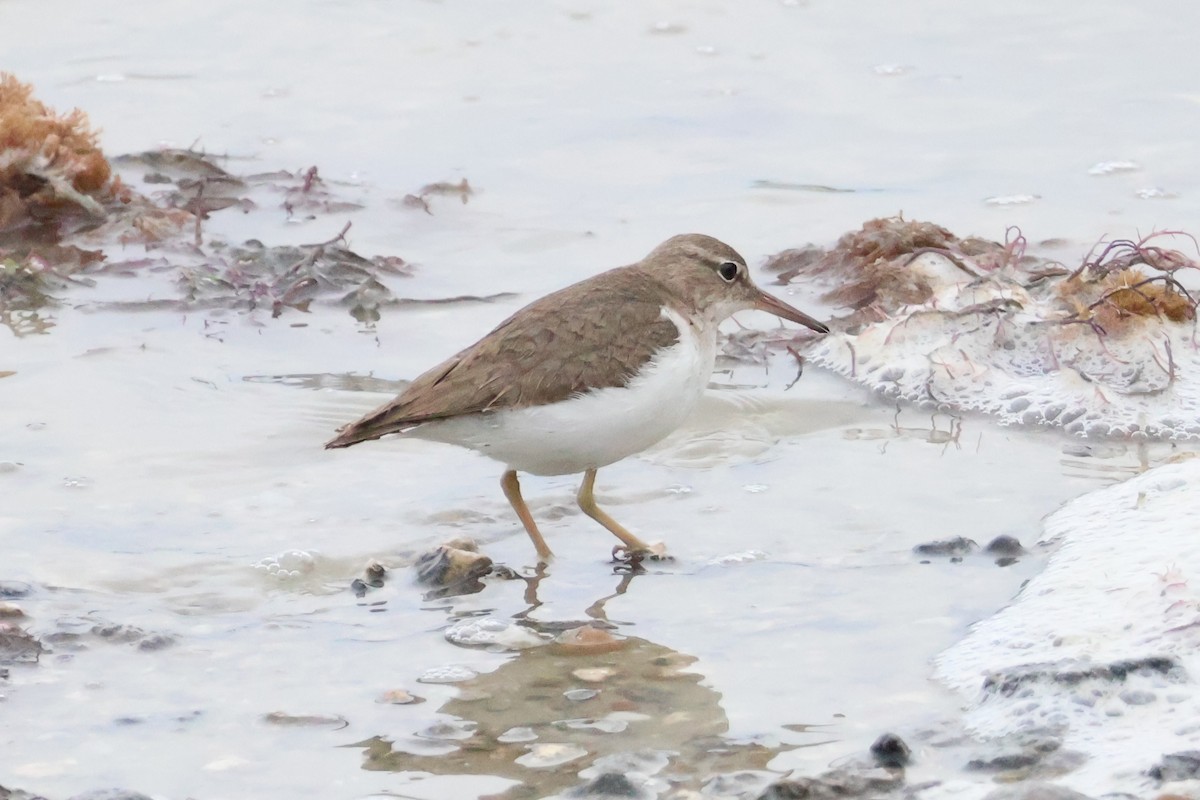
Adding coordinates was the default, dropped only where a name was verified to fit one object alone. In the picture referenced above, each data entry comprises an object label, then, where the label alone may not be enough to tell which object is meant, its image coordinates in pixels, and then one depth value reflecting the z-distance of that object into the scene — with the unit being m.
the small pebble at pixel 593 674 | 9.30
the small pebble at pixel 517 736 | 8.50
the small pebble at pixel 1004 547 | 10.73
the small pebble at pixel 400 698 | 8.94
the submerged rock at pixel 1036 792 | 7.23
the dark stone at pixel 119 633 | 9.60
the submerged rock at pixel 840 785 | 7.65
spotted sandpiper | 10.98
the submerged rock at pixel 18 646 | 9.25
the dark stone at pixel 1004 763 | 7.93
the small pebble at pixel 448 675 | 9.26
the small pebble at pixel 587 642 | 9.67
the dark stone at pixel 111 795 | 7.59
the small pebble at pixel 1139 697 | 8.38
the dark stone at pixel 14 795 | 7.58
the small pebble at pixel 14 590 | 10.08
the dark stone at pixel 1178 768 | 7.55
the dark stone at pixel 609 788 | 7.79
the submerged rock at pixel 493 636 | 9.78
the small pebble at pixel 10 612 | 9.72
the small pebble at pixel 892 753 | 7.98
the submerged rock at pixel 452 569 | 10.59
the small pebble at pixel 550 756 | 8.20
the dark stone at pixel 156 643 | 9.52
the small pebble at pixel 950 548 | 10.75
